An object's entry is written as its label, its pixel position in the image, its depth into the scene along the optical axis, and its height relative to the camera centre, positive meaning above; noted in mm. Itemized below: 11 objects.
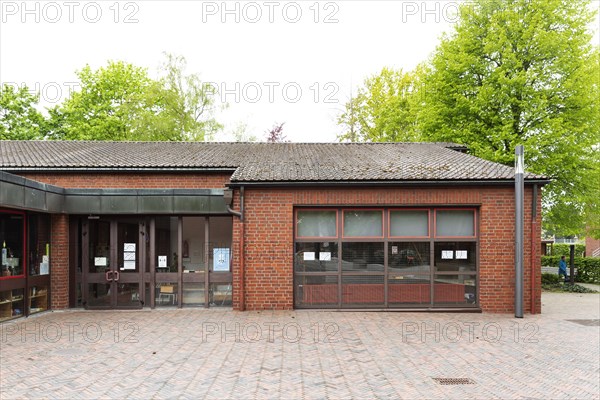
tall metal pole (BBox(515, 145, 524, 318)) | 11773 -305
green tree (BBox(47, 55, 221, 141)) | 31438 +7563
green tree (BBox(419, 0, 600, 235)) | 18938 +5169
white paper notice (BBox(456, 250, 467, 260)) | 12617 -813
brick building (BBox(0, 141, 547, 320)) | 12422 -491
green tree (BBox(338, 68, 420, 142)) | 30609 +7390
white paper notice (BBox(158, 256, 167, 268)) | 13047 -995
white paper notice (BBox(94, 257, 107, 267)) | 12984 -993
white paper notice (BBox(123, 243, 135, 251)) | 13023 -622
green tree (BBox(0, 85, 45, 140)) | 32062 +7358
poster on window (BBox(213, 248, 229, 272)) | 13164 -979
